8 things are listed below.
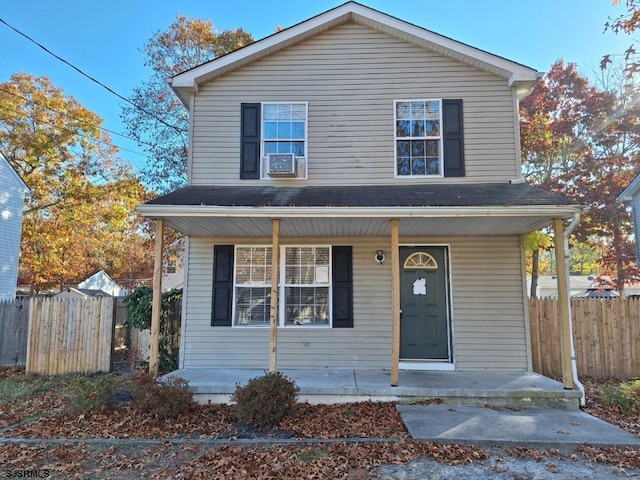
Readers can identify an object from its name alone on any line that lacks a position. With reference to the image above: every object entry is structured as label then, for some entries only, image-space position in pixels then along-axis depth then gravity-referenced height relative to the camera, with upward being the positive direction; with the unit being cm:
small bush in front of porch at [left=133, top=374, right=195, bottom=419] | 498 -139
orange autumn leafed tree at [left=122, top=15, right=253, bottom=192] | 1479 +703
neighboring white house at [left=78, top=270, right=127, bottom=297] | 2389 +26
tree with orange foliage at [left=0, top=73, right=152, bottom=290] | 1802 +551
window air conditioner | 699 +217
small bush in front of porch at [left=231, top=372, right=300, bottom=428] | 472 -135
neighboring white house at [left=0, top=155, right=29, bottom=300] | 1291 +212
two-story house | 693 +190
